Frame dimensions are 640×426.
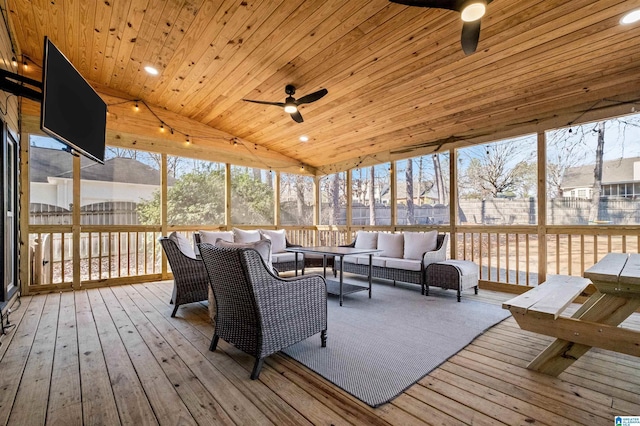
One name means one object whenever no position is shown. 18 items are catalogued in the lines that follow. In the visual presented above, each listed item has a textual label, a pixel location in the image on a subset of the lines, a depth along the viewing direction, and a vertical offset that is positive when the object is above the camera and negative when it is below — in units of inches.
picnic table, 69.5 -28.6
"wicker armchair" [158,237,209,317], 127.6 -28.3
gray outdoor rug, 75.0 -45.0
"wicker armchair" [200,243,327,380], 75.2 -26.6
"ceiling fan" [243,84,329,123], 132.9 +54.2
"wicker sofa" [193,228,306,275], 196.4 -25.5
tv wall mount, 82.7 +36.9
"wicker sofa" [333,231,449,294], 166.5 -28.6
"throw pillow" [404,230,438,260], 178.1 -20.7
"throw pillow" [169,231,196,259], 132.0 -15.4
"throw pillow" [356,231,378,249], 210.4 -21.6
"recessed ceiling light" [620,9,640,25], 94.8 +65.4
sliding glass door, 125.5 -1.2
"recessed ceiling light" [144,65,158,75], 158.7 +80.2
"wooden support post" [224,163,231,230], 238.8 +13.1
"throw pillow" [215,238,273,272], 90.9 -11.5
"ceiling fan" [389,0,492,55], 71.7 +52.0
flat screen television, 83.6 +37.2
